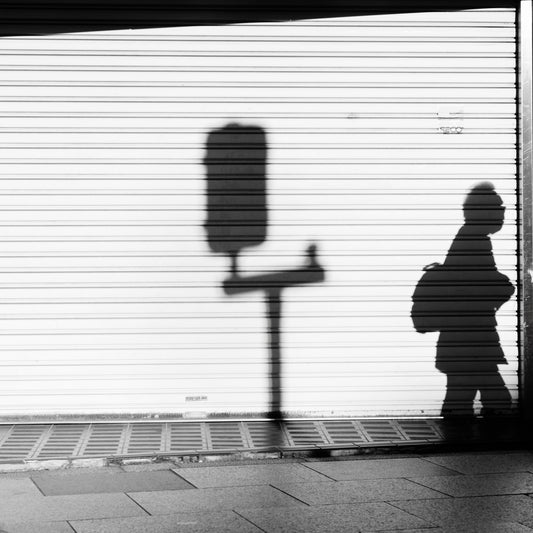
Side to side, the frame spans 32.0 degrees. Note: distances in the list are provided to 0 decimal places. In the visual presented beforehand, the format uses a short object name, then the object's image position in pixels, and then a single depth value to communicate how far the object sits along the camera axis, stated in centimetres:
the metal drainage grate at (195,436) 848
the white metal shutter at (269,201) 962
